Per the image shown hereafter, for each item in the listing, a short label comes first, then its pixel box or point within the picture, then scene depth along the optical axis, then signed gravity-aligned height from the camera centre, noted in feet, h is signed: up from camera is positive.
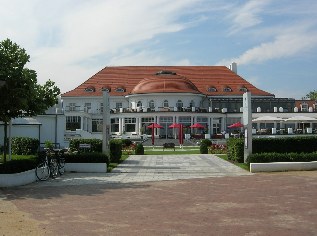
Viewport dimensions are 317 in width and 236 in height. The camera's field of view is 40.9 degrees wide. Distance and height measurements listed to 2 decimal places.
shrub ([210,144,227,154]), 114.62 -4.35
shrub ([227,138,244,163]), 80.48 -3.17
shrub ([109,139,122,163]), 82.99 -3.48
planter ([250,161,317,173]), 65.00 -5.09
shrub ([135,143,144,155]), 110.73 -4.35
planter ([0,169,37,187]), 48.01 -5.28
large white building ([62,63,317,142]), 195.42 +15.65
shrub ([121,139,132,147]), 138.49 -3.20
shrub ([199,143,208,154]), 114.32 -4.09
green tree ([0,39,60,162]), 51.01 +6.28
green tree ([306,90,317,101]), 362.74 +33.49
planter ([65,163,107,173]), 65.31 -5.23
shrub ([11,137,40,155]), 94.12 -2.83
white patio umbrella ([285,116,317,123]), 170.60 +5.75
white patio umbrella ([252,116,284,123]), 166.81 +5.61
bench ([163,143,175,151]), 131.44 -3.64
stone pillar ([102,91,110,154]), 74.02 +1.46
